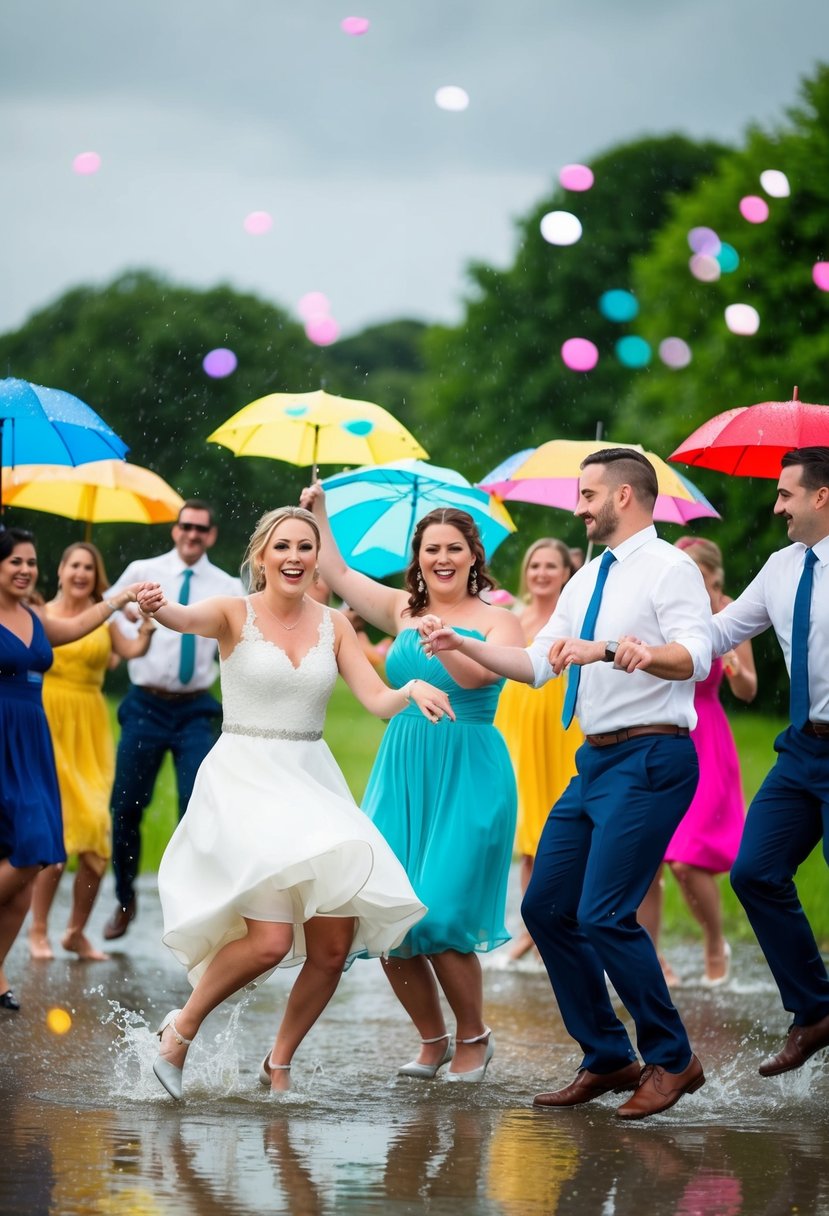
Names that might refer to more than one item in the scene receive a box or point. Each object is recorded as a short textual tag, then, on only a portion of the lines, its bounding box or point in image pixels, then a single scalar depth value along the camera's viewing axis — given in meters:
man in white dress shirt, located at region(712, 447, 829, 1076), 11.68
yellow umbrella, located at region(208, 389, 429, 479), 13.93
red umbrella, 12.72
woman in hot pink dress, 16.83
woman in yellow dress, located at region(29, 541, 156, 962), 17.96
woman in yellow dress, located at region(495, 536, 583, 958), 18.23
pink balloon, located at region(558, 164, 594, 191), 21.20
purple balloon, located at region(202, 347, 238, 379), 28.72
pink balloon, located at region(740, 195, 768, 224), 36.40
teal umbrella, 14.20
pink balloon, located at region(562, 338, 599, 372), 30.96
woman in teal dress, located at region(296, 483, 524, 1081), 12.44
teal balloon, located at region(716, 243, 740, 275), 48.70
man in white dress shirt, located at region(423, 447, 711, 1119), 10.88
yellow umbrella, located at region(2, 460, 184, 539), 18.02
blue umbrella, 14.33
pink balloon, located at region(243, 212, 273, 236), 16.28
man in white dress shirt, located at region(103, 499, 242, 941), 18.50
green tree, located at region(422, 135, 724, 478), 76.94
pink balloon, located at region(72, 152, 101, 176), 16.35
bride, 11.06
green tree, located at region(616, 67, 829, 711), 53.20
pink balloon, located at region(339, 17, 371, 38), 15.28
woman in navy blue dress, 14.21
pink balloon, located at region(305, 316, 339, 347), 29.19
